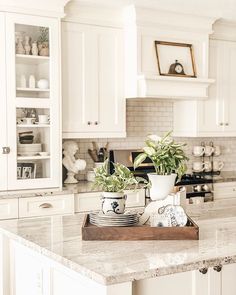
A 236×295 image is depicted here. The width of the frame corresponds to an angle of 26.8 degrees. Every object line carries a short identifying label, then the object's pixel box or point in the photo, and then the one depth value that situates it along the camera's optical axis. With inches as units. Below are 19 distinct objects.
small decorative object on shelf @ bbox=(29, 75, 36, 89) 166.7
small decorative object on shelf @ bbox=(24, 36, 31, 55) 166.7
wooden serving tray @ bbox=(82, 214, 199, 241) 88.9
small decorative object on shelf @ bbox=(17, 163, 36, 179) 165.5
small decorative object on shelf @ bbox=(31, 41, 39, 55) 167.5
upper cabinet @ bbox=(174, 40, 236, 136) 208.5
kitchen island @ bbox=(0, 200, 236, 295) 71.7
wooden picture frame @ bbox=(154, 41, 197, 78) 192.2
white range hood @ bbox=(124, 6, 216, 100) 185.9
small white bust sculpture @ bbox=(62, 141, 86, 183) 186.9
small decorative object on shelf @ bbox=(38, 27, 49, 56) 168.9
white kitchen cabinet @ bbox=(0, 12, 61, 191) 162.1
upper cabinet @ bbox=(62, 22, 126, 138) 178.4
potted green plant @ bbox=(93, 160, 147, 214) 92.4
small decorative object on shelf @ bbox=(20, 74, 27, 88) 165.6
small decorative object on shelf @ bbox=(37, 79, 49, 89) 168.1
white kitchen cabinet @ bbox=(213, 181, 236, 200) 203.3
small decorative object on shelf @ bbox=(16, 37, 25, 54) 164.7
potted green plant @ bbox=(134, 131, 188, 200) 95.4
